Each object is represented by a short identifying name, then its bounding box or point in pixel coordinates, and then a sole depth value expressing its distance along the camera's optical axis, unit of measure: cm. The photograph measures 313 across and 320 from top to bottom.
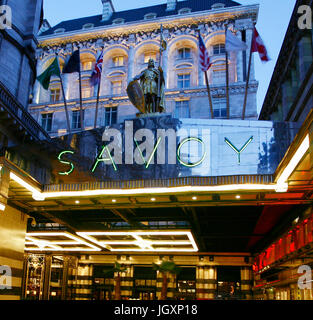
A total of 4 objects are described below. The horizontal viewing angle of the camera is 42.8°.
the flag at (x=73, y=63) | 2769
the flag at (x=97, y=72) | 2889
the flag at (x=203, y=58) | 2639
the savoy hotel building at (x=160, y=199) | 1534
